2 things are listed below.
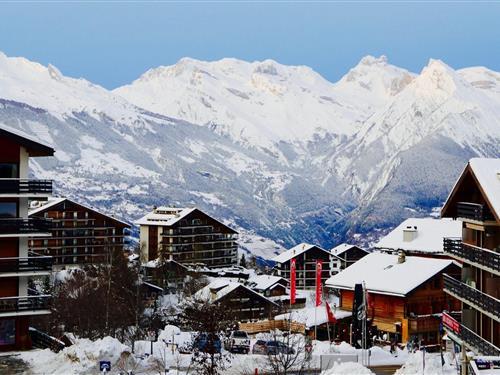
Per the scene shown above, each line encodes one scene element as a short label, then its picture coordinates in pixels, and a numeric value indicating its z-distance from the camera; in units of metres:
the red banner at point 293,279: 86.66
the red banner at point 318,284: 76.44
